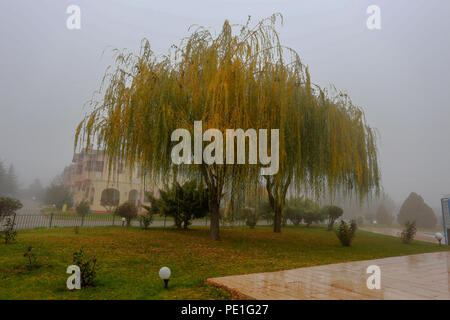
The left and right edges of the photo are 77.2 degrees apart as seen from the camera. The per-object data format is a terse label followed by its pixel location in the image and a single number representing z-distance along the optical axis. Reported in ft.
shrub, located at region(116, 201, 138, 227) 52.65
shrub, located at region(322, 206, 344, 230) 69.56
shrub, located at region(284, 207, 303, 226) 75.61
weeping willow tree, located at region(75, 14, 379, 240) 24.64
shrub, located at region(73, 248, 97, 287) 15.35
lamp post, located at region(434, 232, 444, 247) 42.39
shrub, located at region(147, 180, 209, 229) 44.78
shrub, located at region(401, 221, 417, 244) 45.37
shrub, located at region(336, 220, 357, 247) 37.29
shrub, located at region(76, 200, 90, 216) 83.41
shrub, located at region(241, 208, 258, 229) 60.60
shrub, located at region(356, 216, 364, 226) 115.47
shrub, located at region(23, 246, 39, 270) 18.56
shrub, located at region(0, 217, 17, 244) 27.76
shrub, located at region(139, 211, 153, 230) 46.21
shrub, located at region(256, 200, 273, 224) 75.52
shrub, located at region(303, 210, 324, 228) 76.43
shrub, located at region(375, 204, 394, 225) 145.22
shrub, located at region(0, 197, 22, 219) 50.72
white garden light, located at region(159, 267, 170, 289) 14.42
